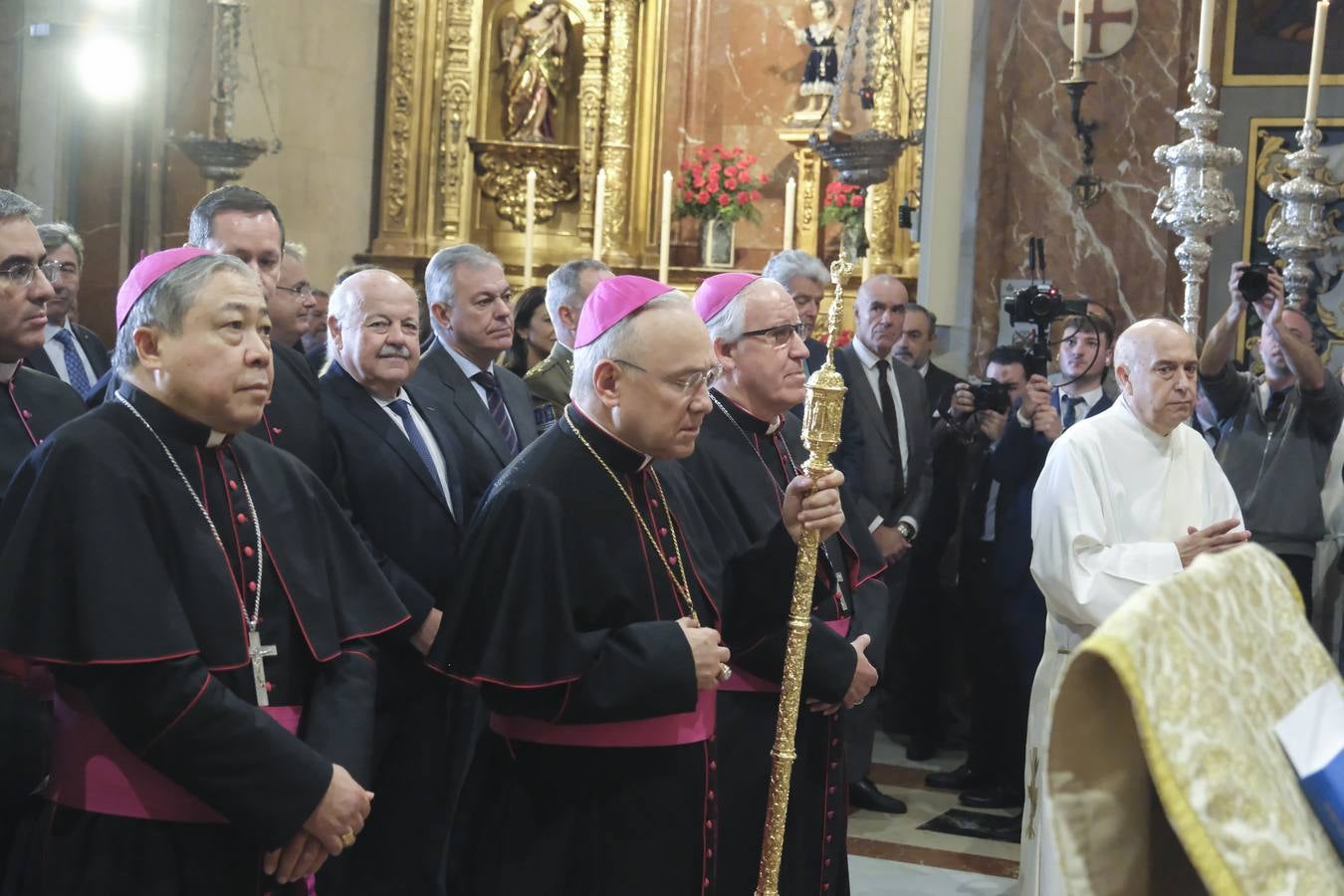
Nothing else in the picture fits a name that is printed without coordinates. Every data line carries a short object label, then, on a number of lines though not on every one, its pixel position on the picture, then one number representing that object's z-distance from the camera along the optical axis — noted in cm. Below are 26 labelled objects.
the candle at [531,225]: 855
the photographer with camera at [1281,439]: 603
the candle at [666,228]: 935
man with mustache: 425
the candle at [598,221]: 926
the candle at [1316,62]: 523
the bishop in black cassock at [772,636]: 372
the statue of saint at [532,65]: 1193
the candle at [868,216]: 1012
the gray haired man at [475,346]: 481
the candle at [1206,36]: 487
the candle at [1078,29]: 560
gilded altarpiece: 1166
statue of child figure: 1127
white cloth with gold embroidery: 122
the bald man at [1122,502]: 452
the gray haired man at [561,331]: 561
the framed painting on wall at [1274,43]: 874
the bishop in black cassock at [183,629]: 264
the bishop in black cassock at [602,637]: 309
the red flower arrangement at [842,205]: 1050
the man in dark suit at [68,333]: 518
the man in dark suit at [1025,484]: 629
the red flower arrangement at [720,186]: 1130
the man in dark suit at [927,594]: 734
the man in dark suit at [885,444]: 647
